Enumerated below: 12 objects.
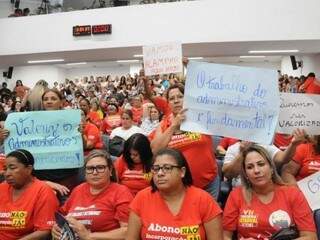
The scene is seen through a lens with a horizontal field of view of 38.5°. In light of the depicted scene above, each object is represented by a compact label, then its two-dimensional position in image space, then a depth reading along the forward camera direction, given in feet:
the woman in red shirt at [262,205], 8.85
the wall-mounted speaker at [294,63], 52.85
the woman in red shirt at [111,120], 24.27
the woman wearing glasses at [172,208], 8.41
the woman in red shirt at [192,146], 11.32
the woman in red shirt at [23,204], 10.13
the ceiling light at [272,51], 45.65
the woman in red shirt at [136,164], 11.76
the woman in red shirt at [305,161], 11.24
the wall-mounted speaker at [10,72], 59.26
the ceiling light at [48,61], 49.70
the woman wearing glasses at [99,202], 9.78
